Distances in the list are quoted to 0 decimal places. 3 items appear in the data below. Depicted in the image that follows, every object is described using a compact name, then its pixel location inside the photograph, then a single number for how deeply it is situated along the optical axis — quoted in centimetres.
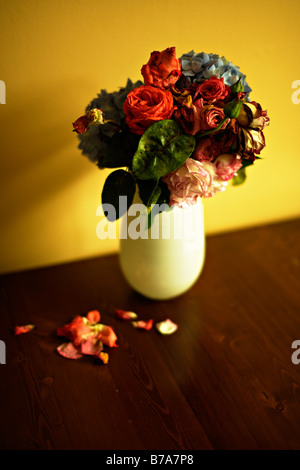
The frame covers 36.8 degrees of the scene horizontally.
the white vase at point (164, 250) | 97
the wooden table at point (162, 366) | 80
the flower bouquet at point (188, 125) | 77
